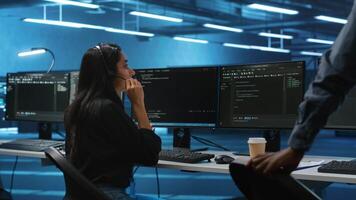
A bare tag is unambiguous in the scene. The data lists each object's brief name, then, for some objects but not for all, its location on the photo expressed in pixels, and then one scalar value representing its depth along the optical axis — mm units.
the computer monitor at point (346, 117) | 2492
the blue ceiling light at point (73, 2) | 9523
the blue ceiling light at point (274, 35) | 15039
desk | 1925
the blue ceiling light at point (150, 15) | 11133
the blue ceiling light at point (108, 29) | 11050
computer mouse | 2357
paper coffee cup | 2221
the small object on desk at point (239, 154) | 2698
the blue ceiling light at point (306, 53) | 18259
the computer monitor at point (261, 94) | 2643
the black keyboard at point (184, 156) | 2410
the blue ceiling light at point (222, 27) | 13767
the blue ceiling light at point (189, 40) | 15409
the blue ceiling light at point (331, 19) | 11656
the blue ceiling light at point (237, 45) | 16375
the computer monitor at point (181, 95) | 2941
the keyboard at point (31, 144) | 3086
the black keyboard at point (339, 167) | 1969
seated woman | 2029
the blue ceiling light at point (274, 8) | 9925
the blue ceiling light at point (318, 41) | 16250
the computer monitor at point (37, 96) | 3609
